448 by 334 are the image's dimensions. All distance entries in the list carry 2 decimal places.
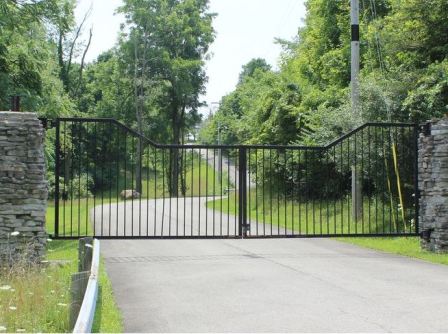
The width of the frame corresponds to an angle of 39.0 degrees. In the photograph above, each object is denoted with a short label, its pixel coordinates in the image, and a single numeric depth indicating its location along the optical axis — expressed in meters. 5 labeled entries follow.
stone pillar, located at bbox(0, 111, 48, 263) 10.04
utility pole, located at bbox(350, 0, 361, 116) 17.42
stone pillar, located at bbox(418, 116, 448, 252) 12.32
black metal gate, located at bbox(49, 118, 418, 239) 12.11
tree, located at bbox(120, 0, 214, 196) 50.41
